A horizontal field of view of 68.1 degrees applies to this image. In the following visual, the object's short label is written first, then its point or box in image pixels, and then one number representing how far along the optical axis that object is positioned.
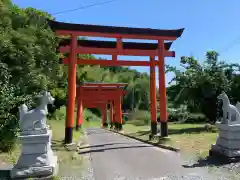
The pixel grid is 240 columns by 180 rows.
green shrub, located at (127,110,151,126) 24.45
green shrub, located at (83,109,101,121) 32.79
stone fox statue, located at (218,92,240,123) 5.06
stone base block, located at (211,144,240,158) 4.81
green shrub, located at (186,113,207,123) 20.26
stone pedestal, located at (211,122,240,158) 4.85
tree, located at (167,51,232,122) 11.77
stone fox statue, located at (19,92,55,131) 4.15
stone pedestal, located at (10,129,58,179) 3.95
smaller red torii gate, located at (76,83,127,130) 16.74
